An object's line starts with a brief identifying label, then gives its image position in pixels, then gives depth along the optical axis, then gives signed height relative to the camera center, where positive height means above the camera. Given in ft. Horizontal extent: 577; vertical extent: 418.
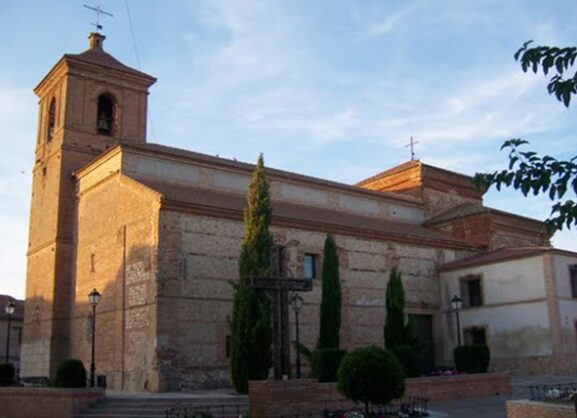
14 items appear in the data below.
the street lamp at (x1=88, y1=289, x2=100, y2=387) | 69.80 +6.12
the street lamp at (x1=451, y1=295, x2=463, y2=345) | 79.84 +5.27
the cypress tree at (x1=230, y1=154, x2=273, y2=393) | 63.31 +3.75
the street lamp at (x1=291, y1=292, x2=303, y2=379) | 70.43 +5.41
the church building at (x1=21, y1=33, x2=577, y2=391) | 74.95 +12.44
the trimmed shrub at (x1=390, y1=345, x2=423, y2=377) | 70.23 -1.03
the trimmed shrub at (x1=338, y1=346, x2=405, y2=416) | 45.03 -1.92
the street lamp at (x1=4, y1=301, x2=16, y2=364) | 78.71 +6.05
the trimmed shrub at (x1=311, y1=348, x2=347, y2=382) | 64.39 -1.17
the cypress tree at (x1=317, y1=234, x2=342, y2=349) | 76.59 +5.88
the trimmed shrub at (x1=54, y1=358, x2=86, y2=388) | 62.75 -1.69
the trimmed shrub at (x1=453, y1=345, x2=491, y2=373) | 77.77 -1.21
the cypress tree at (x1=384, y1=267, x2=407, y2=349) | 79.82 +4.34
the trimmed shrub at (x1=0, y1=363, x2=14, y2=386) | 72.43 -1.74
